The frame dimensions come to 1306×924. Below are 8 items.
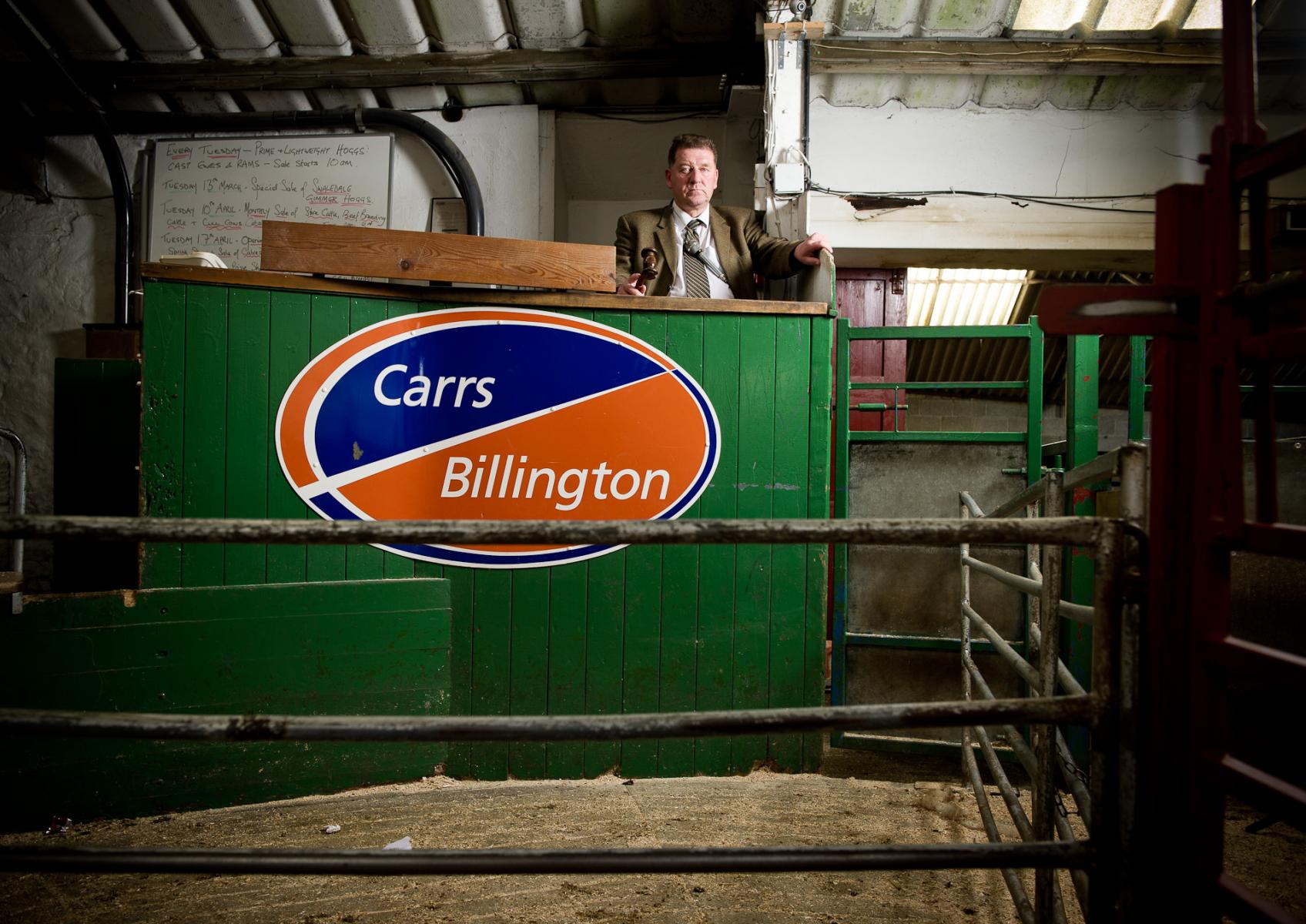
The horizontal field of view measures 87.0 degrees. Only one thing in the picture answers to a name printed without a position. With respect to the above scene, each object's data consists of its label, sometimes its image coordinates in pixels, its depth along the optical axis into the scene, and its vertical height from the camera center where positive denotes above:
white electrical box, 3.77 +1.63
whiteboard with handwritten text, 4.34 +1.79
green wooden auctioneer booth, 2.49 -0.35
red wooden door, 4.31 +1.05
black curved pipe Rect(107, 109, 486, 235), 4.29 +2.15
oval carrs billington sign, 2.53 +0.17
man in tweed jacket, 3.22 +1.13
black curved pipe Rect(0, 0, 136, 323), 4.16 +1.74
